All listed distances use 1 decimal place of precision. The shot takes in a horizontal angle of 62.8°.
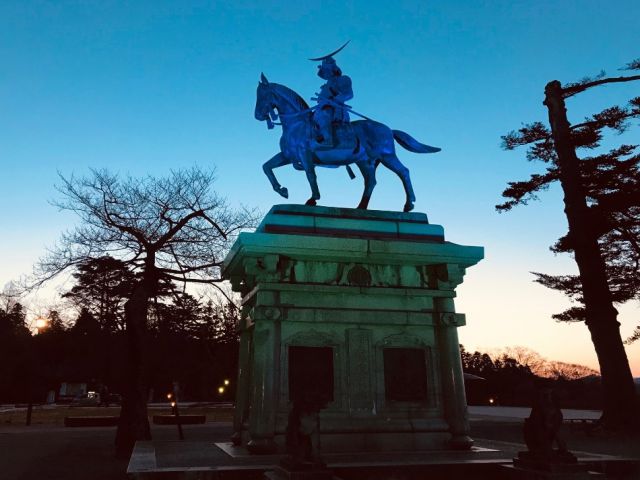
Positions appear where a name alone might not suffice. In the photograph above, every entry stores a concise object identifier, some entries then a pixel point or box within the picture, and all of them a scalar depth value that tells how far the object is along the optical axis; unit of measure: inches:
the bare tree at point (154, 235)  711.1
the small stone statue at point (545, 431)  254.5
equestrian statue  436.5
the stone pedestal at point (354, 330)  353.1
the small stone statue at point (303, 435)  243.6
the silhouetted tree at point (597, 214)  721.0
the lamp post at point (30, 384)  1013.8
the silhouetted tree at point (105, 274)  711.7
